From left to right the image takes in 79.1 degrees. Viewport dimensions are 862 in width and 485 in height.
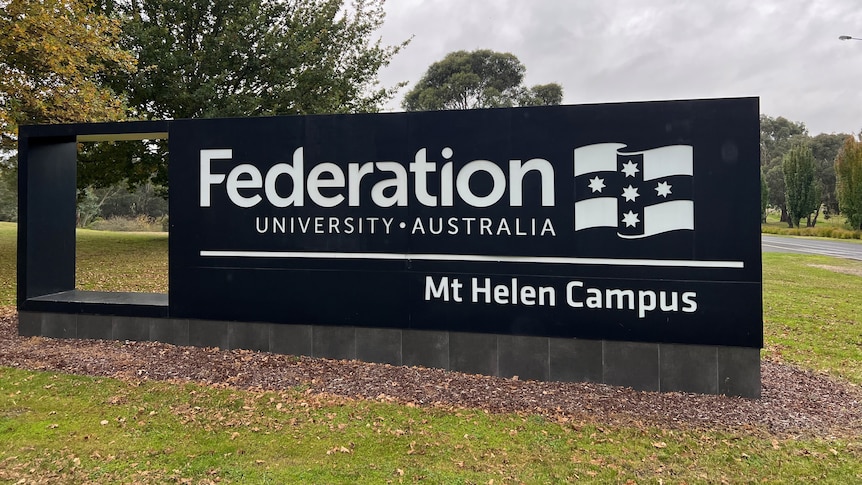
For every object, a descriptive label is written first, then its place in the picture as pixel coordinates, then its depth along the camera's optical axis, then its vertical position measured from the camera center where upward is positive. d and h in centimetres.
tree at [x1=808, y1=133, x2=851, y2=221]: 6253 +1065
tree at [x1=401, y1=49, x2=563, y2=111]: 5241 +1695
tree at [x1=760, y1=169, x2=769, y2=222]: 5301 +556
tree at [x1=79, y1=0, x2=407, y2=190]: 1631 +606
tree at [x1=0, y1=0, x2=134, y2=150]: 1074 +411
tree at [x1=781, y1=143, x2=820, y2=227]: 4756 +598
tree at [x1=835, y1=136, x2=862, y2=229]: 4059 +552
